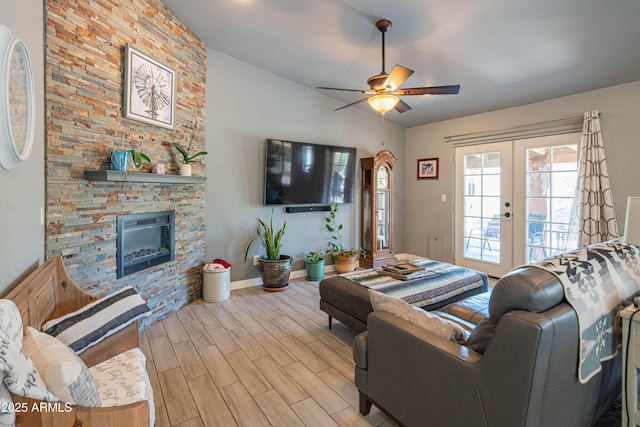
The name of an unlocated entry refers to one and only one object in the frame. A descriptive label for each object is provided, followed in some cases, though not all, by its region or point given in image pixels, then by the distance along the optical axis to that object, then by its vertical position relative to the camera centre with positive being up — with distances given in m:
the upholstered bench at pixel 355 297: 2.54 -0.72
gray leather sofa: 1.11 -0.63
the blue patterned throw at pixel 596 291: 1.26 -0.34
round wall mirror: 1.30 +0.52
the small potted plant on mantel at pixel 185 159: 3.24 +0.56
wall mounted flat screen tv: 4.26 +0.58
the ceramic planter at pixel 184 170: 3.24 +0.44
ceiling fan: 2.63 +1.09
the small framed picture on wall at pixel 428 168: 5.38 +0.81
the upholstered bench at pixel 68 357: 0.92 -0.58
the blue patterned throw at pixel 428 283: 2.56 -0.62
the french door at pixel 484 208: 4.54 +0.10
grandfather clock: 5.07 +0.06
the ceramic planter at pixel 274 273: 4.07 -0.79
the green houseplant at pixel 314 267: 4.58 -0.79
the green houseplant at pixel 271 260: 4.07 -0.63
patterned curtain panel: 3.46 +0.27
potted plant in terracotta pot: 4.83 -0.60
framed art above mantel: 2.74 +1.15
